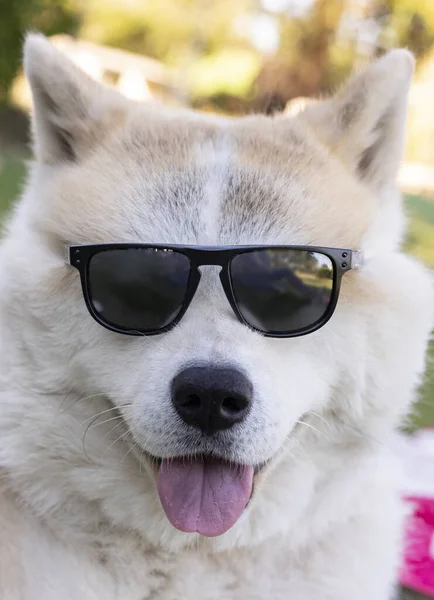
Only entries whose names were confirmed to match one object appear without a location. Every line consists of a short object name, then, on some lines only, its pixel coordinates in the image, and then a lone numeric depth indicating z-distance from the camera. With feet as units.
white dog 2.32
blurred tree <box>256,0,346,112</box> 38.85
